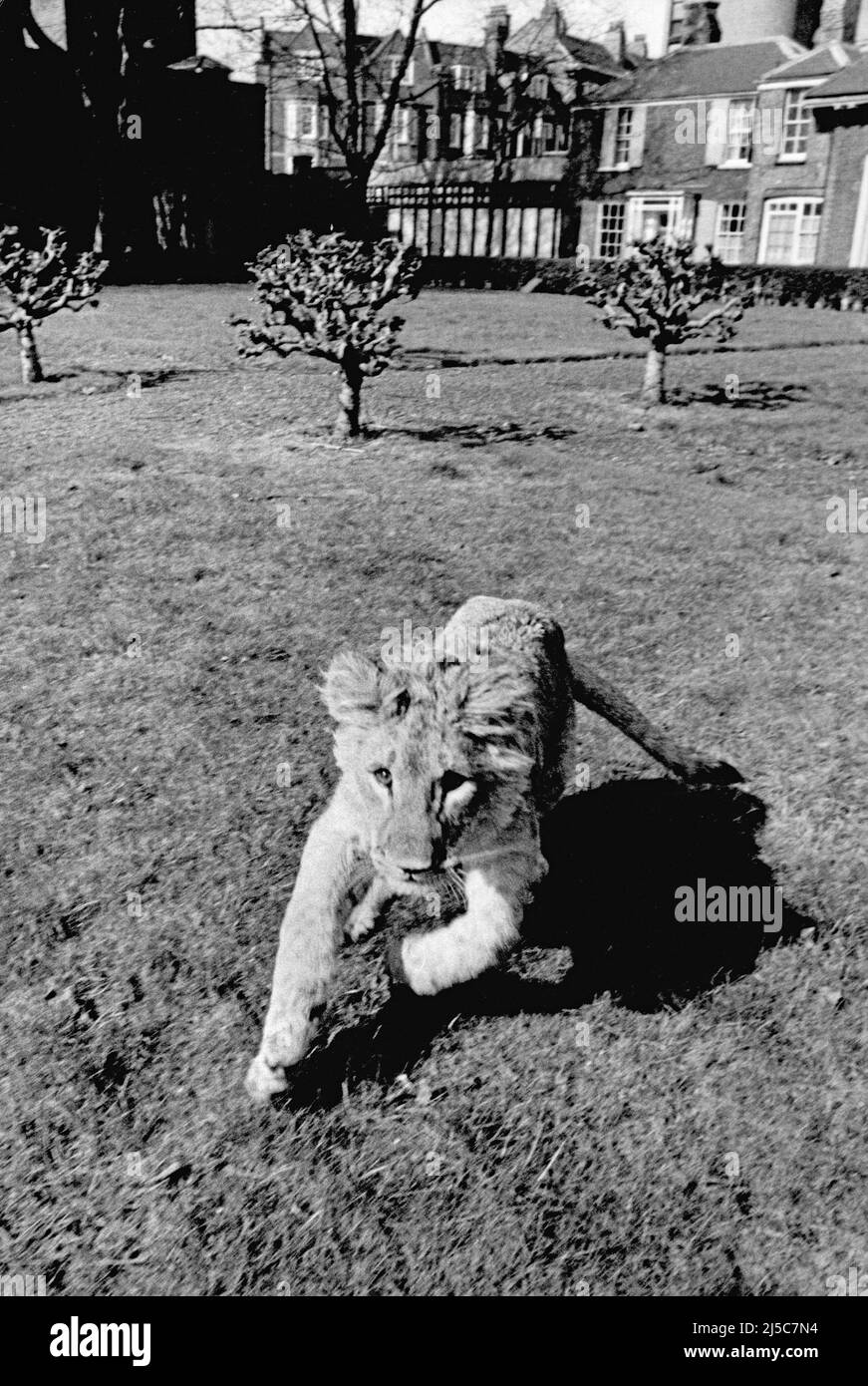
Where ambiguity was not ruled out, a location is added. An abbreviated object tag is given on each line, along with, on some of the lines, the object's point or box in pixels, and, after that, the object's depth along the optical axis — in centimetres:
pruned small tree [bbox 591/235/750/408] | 1505
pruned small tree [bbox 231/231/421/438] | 1270
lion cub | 349
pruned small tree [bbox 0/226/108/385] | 1528
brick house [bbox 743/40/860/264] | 3978
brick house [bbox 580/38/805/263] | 4338
